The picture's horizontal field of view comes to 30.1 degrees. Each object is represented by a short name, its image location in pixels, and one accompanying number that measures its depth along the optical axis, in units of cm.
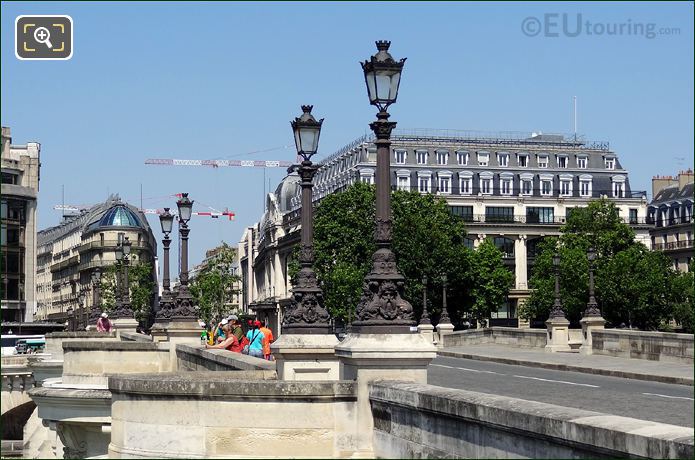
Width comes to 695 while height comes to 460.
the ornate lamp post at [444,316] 6681
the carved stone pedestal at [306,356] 2036
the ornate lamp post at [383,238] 1421
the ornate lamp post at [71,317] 17812
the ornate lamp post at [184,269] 3781
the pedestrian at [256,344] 2822
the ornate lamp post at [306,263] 2088
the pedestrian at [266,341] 2823
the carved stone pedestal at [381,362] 1379
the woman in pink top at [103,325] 5756
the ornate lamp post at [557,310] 5151
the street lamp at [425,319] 6737
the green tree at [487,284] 9925
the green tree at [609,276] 9569
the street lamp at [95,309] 7644
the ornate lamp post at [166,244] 4456
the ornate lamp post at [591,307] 4740
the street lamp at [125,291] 5831
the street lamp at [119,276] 6138
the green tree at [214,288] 9919
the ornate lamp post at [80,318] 14815
